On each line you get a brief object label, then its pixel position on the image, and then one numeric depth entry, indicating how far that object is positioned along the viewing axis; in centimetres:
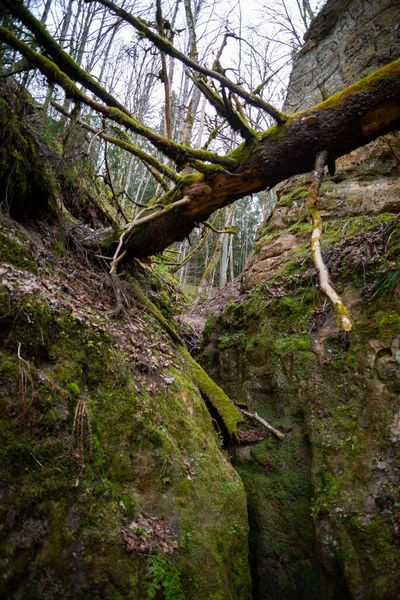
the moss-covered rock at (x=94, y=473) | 237
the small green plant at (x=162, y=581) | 258
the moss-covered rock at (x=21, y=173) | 349
